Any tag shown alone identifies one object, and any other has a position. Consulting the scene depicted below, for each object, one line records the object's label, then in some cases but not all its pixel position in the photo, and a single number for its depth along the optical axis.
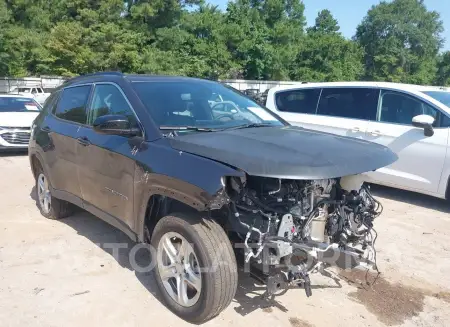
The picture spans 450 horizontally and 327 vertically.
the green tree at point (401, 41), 65.81
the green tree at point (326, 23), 64.81
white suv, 5.96
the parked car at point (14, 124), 10.16
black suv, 2.79
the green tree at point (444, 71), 66.88
